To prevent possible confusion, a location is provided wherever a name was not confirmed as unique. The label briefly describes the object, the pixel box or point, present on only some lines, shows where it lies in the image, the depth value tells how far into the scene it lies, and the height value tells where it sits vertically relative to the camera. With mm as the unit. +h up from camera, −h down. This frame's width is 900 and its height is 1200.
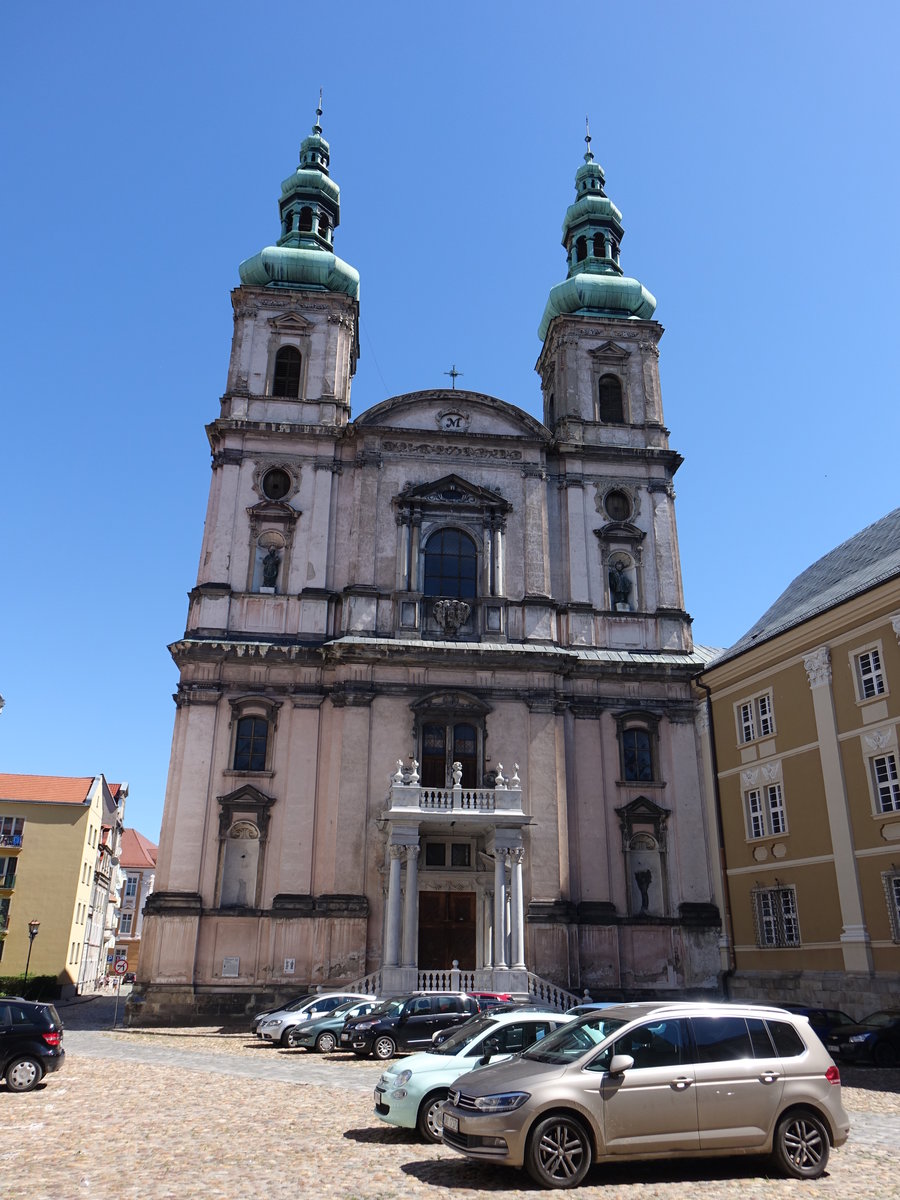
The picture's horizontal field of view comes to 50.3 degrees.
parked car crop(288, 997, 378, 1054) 21500 -1220
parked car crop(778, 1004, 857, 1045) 20781 -832
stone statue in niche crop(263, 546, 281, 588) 34219 +13524
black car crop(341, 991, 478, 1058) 18781 -921
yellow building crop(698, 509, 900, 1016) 24297 +5041
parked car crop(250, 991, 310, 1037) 24328 -962
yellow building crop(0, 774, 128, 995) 45188 +4570
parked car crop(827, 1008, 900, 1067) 20125 -1262
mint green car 11508 -1027
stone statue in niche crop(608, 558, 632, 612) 35906 +13684
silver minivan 9180 -1101
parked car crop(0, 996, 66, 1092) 15117 -1093
